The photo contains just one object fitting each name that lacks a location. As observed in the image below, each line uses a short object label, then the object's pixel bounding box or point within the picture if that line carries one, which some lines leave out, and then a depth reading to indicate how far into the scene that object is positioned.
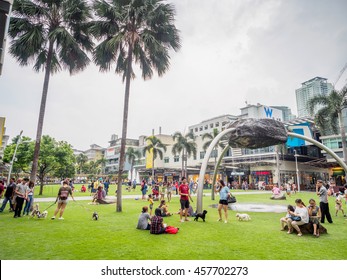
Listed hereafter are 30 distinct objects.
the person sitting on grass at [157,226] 7.57
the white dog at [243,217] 10.35
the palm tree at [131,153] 68.38
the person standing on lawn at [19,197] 10.77
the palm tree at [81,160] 103.70
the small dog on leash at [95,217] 10.29
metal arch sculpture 13.77
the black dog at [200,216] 10.09
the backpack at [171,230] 7.74
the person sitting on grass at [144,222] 8.27
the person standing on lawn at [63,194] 9.80
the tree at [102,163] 94.17
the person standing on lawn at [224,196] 9.83
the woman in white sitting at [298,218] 7.81
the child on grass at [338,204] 12.15
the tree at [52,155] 26.31
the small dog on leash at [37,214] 10.29
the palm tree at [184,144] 49.00
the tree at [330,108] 27.22
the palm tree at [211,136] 43.11
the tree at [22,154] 28.30
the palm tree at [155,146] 53.81
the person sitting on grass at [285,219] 8.25
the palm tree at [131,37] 13.96
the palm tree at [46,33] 13.22
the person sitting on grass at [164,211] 11.44
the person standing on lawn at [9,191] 12.36
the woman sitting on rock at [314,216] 7.62
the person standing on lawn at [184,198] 10.18
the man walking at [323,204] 10.09
